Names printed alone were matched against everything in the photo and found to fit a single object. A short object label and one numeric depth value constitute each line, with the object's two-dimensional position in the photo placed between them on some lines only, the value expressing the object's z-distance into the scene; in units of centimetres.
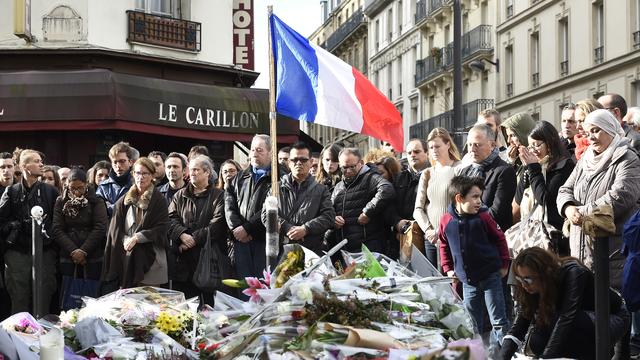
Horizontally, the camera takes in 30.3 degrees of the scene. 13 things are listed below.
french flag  1241
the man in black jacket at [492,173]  1034
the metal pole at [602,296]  672
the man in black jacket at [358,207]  1202
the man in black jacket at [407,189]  1207
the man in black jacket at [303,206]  1155
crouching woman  736
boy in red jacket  960
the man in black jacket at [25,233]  1265
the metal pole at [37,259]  1130
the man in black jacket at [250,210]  1194
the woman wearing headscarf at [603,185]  856
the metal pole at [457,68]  2412
